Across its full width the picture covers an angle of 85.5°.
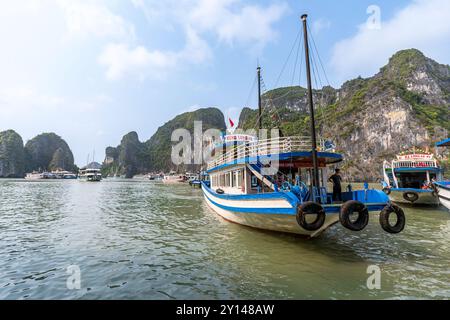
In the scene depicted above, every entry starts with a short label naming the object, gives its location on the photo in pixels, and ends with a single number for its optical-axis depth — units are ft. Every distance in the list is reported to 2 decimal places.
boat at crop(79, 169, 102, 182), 356.18
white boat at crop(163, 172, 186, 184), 341.21
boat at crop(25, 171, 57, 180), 471.66
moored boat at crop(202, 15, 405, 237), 29.40
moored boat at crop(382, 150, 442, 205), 73.56
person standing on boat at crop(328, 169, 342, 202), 35.57
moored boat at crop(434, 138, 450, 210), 58.39
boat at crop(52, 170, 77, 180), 508.08
